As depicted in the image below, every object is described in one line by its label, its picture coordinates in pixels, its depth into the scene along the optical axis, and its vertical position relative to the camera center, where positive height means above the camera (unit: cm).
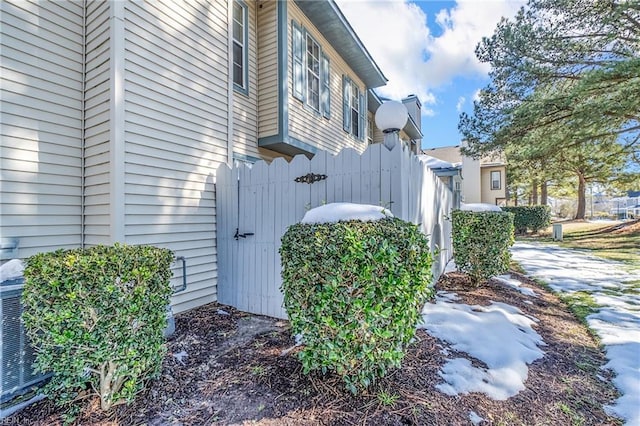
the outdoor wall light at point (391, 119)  312 +97
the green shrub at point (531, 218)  1619 -27
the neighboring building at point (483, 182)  2372 +245
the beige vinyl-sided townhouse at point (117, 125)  305 +102
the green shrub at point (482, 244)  501 -53
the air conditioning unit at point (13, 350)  214 -99
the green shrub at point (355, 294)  206 -57
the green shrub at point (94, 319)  195 -71
